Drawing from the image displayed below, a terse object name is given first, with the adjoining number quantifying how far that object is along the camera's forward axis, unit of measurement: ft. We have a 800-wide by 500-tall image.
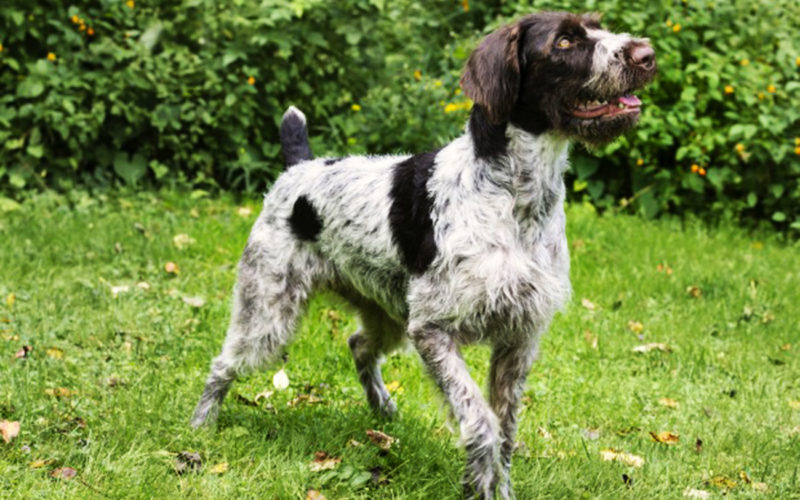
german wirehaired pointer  11.43
